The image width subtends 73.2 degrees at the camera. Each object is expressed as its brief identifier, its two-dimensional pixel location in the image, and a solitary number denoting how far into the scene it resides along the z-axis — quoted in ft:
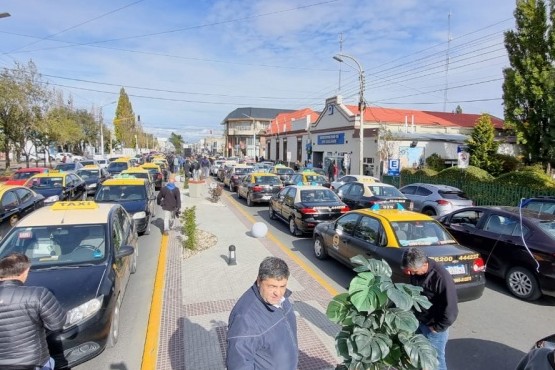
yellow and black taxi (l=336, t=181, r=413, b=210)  42.70
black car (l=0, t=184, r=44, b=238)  31.30
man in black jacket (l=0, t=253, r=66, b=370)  9.64
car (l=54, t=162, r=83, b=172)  81.71
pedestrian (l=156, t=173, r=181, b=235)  35.99
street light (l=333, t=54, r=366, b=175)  72.59
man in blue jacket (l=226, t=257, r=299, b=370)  7.57
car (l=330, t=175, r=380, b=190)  56.24
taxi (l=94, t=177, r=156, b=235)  34.37
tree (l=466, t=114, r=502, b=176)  81.97
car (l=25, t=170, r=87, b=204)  46.52
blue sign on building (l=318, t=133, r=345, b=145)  115.44
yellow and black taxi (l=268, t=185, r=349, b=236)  35.14
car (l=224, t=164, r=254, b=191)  76.33
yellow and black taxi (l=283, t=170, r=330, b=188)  66.64
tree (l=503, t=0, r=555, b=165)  65.21
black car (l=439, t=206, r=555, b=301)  20.56
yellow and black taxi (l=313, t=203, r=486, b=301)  18.76
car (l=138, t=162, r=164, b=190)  71.38
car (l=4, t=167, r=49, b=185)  61.21
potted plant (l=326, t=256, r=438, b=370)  8.51
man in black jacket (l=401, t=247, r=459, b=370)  11.96
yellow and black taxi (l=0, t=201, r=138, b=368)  13.32
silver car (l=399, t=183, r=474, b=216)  45.19
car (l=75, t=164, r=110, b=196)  63.93
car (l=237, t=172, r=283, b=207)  55.01
